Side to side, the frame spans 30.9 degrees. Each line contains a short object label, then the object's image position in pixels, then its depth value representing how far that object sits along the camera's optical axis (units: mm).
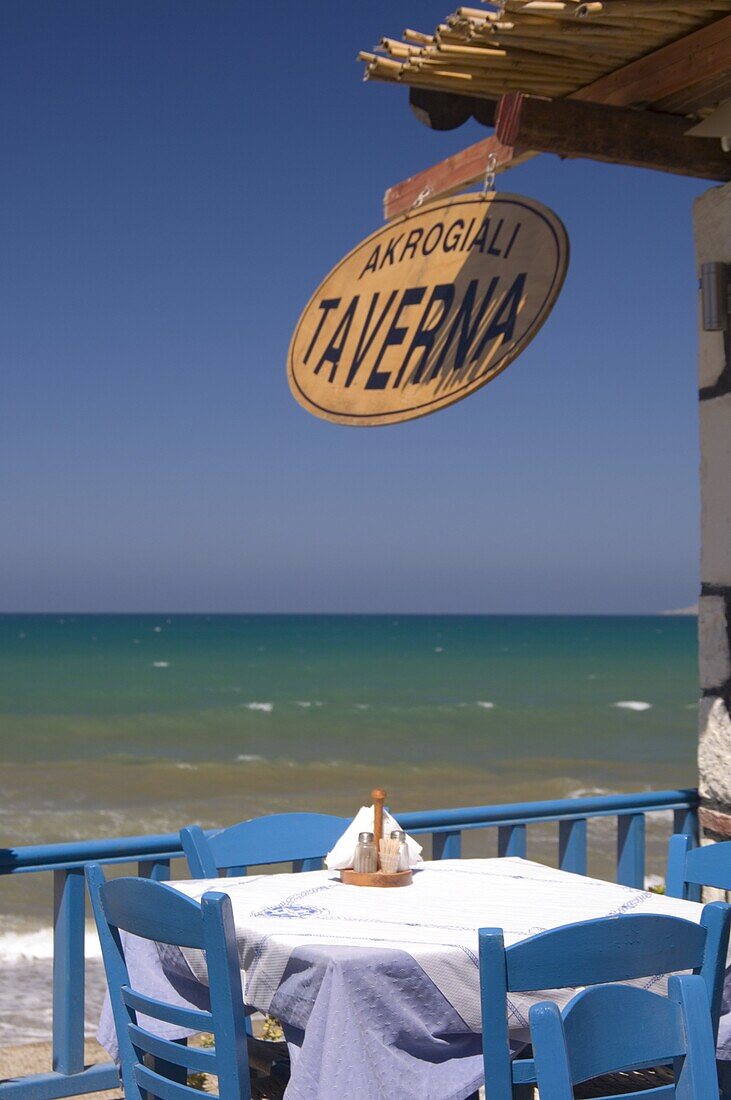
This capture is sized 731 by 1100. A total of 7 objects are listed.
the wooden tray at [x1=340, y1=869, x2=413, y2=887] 2773
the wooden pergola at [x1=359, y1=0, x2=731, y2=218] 3217
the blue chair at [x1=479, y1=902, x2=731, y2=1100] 1837
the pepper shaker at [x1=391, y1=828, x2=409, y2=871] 2820
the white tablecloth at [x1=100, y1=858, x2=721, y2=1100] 2105
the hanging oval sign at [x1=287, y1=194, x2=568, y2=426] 3230
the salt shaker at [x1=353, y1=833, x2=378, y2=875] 2804
